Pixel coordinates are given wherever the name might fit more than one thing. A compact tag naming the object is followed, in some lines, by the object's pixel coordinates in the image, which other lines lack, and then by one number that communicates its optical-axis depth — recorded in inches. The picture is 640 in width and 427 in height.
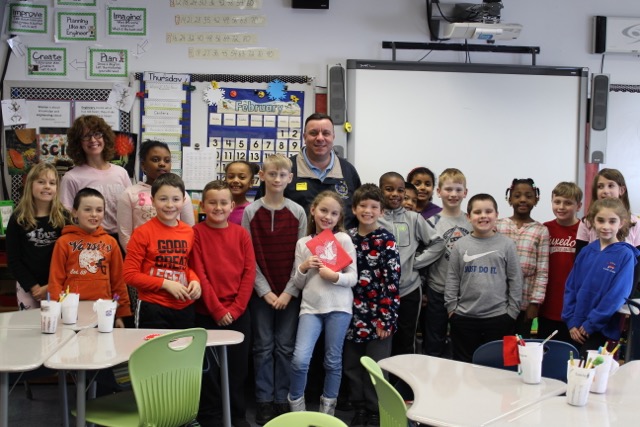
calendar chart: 210.8
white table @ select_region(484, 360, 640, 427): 83.4
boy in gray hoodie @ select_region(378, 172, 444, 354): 155.0
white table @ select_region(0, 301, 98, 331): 123.5
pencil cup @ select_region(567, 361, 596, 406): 89.1
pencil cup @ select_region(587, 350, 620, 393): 93.4
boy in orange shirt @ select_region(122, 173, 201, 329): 135.4
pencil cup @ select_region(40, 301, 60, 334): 117.2
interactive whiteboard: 214.1
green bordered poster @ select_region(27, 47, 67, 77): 206.8
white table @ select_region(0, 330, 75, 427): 98.4
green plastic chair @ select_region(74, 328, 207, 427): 102.6
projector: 204.5
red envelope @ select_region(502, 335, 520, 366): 104.1
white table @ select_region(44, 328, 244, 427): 102.0
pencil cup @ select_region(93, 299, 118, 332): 120.0
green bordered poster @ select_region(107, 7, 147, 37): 209.3
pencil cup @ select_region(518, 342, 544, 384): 99.1
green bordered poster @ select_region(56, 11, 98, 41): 207.9
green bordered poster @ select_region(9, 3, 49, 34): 206.1
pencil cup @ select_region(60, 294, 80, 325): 123.5
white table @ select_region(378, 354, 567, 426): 85.9
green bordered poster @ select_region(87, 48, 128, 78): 207.9
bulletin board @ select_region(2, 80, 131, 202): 204.8
